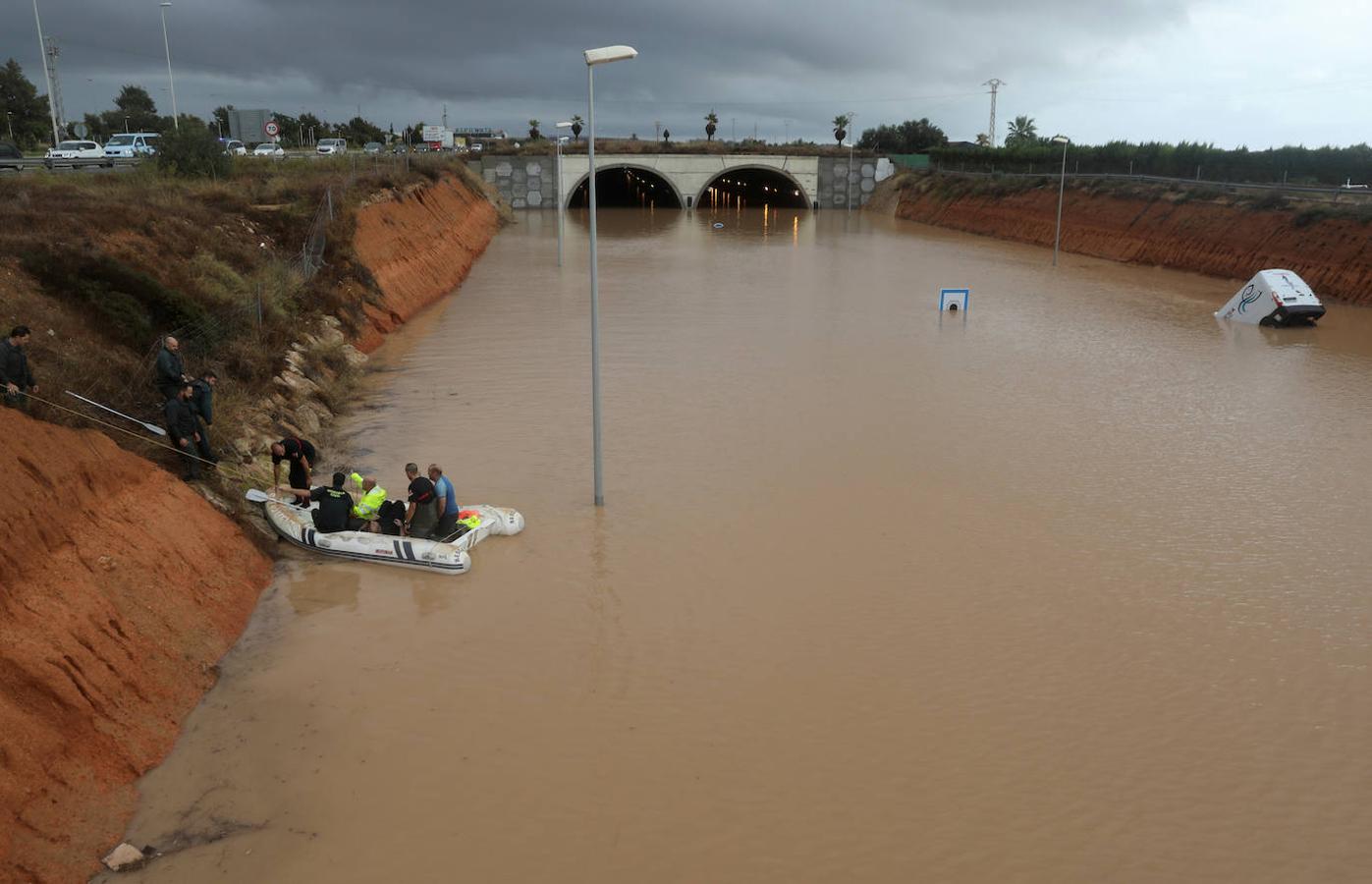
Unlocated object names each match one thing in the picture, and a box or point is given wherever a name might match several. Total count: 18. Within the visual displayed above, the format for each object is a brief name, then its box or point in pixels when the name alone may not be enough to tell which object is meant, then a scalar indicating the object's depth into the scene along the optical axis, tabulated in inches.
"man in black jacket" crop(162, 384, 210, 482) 488.4
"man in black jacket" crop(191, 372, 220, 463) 514.6
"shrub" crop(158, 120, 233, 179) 1366.9
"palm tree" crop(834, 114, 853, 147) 3954.0
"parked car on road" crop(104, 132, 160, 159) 1756.9
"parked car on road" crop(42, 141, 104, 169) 1683.1
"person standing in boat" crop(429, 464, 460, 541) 500.7
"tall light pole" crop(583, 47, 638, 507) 454.0
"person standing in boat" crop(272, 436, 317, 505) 529.3
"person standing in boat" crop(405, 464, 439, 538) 493.3
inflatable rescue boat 483.8
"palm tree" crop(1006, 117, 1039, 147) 4286.4
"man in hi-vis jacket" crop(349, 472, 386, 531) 510.6
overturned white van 1190.3
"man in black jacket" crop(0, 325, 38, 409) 425.4
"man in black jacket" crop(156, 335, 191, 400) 503.2
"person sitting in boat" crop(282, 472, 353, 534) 502.6
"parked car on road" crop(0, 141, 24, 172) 1684.3
